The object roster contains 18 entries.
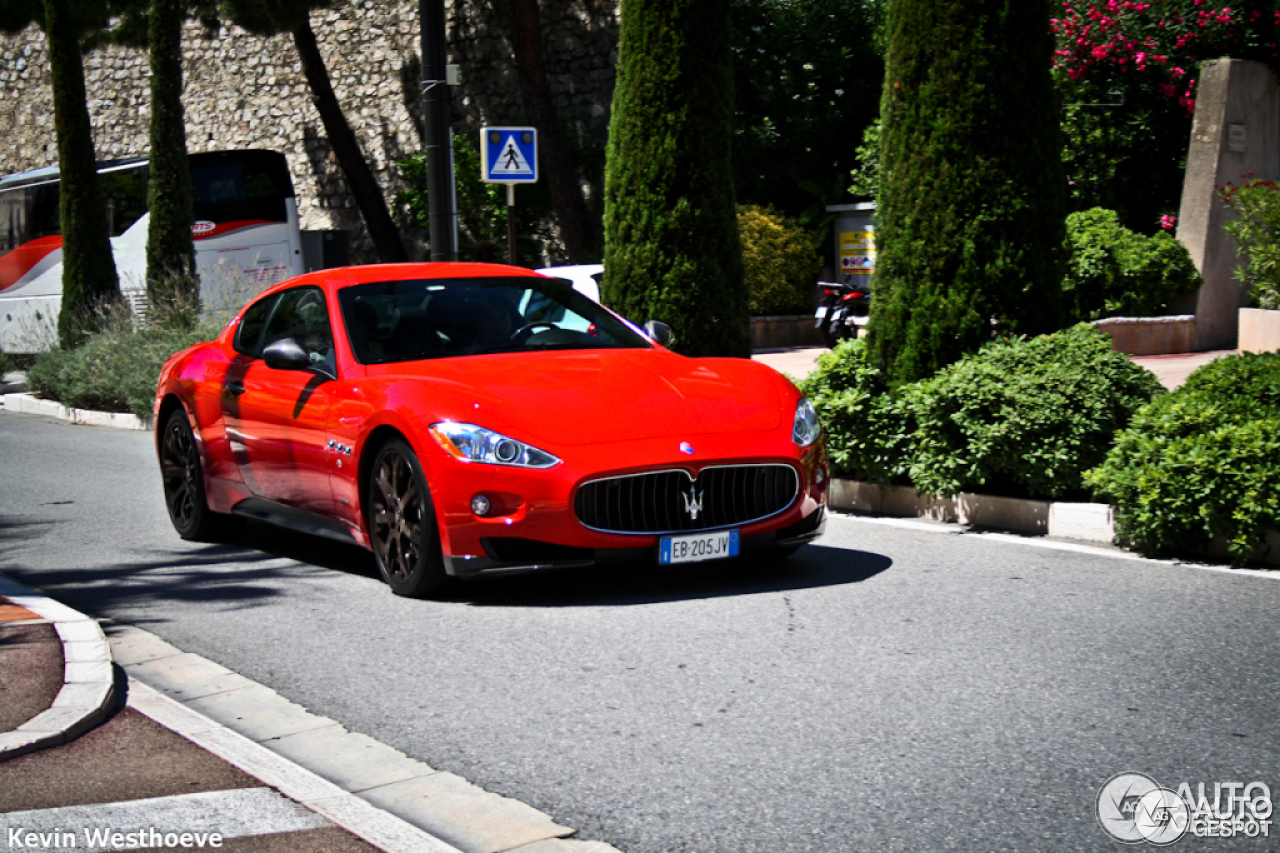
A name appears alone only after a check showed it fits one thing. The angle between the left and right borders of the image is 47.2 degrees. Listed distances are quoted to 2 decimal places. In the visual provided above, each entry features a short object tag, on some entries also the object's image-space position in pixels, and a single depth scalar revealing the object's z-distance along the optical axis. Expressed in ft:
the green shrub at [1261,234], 50.88
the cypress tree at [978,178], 31.19
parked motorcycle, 64.44
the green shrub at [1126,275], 54.19
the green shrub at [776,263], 72.28
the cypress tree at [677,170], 41.06
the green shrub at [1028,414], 26.58
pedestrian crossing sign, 46.03
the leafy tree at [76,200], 66.69
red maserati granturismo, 20.76
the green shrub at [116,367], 54.90
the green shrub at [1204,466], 22.52
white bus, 83.61
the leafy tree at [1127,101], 59.82
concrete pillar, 55.16
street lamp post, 43.52
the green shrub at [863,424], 29.86
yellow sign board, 72.69
